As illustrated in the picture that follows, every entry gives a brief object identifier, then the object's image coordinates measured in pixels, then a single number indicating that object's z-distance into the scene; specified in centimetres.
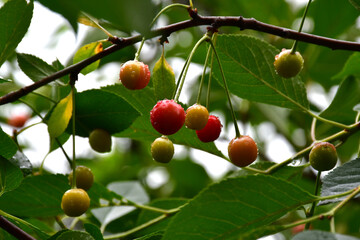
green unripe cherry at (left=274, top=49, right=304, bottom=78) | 72
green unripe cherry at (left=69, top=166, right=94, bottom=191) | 77
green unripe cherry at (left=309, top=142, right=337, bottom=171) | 74
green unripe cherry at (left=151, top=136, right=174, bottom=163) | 73
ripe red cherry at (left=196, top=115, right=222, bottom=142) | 74
